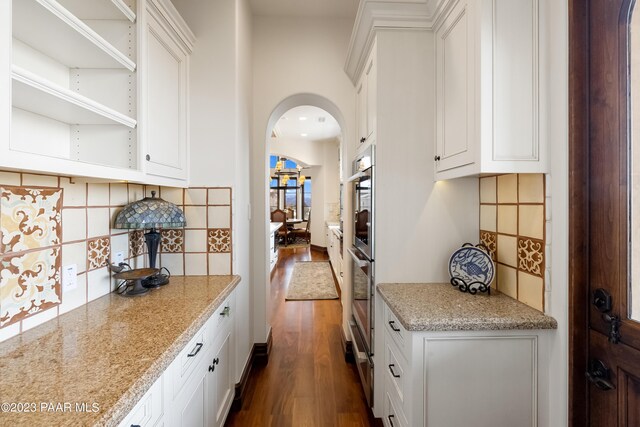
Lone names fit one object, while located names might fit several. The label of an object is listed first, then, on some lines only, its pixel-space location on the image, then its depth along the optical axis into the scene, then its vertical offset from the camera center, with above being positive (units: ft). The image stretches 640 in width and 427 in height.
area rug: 13.73 -3.92
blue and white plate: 4.93 -0.96
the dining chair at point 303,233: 30.60 -2.21
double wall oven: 5.82 -1.18
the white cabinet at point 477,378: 4.04 -2.40
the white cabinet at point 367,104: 5.83 +2.57
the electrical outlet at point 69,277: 4.04 -0.93
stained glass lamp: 4.80 -0.10
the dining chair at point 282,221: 28.20 -0.92
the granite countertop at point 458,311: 3.95 -1.48
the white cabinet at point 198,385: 2.98 -2.33
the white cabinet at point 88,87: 3.07 +1.88
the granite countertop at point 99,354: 2.23 -1.47
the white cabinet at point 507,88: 4.00 +1.79
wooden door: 3.06 -0.02
